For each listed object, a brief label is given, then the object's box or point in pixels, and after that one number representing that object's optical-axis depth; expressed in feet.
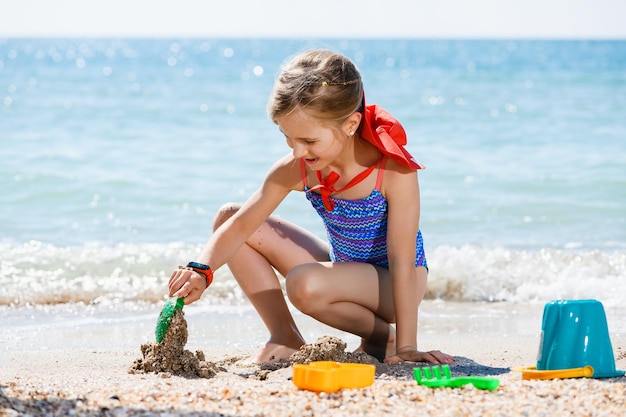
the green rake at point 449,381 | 16.11
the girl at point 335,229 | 19.17
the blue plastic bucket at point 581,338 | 17.18
